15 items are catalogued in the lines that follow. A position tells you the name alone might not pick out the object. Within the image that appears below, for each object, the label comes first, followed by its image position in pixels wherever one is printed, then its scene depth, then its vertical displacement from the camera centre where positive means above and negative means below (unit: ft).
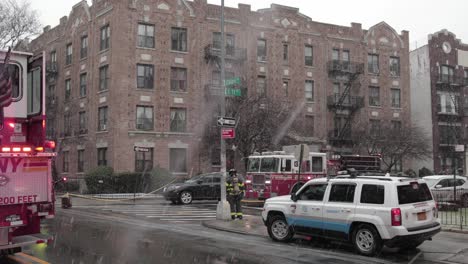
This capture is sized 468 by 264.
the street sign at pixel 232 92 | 56.70 +7.25
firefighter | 53.62 -3.83
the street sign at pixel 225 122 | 54.73 +3.77
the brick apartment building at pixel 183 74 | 116.47 +21.33
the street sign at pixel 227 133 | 54.90 +2.55
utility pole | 53.92 -1.98
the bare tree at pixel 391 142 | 131.85 +3.48
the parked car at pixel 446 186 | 75.41 -4.79
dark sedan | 78.84 -5.12
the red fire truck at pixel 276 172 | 76.64 -2.39
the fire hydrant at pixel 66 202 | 71.20 -6.16
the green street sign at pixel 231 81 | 56.32 +8.35
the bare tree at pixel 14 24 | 123.75 +33.15
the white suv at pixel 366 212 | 33.17 -3.86
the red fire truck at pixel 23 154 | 25.12 +0.21
